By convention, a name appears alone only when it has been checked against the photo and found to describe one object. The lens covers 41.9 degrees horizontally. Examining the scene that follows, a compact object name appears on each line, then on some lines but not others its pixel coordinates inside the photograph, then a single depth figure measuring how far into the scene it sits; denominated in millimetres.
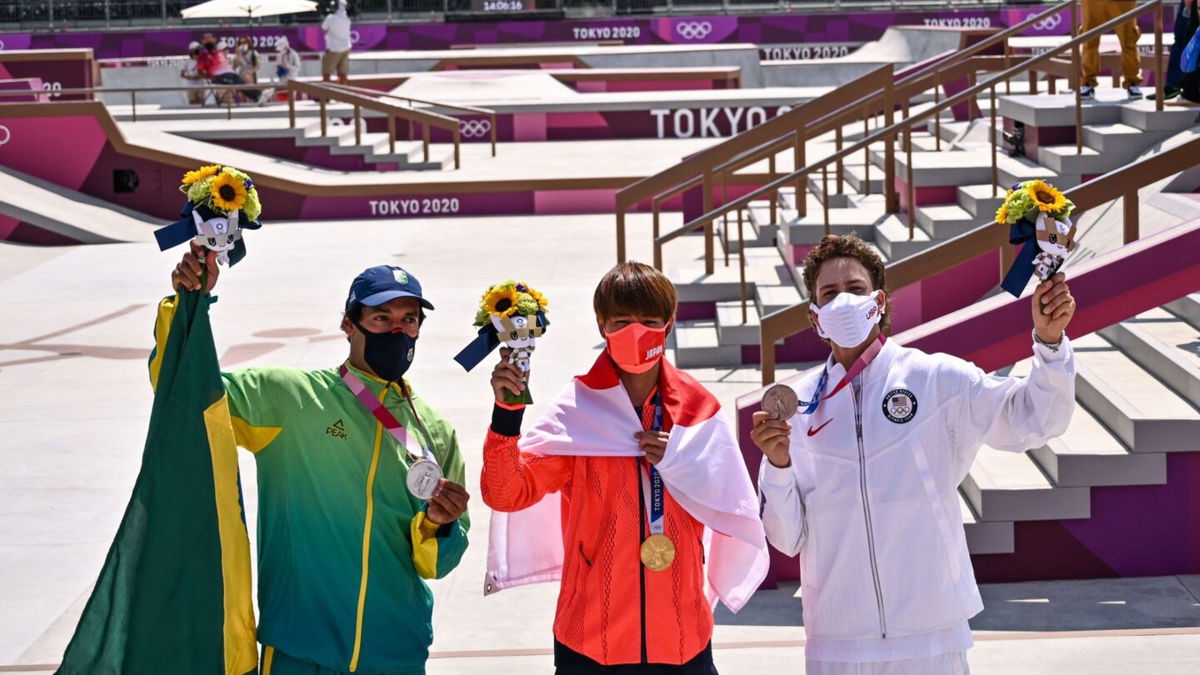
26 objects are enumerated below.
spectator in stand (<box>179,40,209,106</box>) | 30078
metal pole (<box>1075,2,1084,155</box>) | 11805
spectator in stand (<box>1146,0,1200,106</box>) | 11117
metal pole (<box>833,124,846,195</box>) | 13633
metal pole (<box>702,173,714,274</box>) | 13102
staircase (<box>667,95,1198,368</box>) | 11867
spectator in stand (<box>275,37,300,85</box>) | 31312
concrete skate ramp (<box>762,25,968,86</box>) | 31812
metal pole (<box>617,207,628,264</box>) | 13328
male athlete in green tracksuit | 4152
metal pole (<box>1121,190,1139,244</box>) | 8367
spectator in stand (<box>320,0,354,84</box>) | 27094
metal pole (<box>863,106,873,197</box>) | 14164
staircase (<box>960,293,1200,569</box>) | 7016
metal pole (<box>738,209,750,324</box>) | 11716
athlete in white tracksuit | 4125
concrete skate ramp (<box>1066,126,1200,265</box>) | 10023
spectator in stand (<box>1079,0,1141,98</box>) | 13508
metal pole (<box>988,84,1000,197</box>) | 11879
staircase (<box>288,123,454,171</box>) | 23609
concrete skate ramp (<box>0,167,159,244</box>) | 19734
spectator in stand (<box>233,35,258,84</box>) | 30516
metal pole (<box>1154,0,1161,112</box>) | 11445
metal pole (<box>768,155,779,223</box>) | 14455
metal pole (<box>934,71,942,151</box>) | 13789
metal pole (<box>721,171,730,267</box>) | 12984
